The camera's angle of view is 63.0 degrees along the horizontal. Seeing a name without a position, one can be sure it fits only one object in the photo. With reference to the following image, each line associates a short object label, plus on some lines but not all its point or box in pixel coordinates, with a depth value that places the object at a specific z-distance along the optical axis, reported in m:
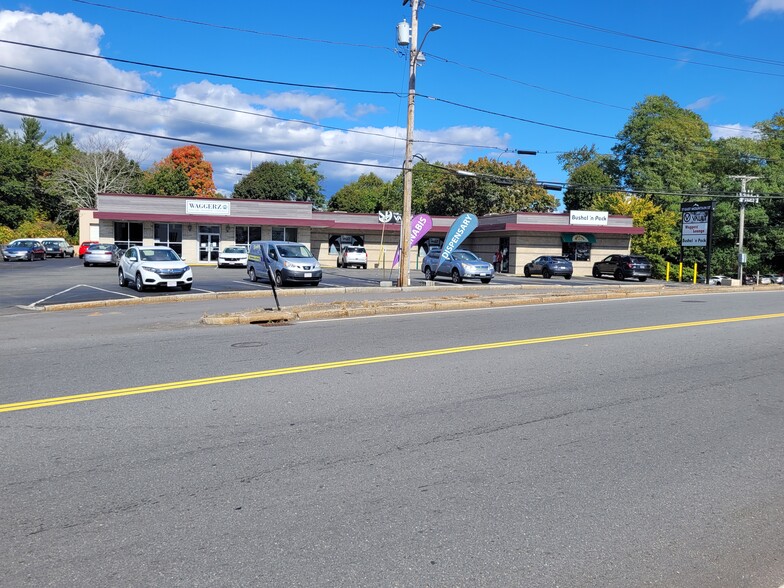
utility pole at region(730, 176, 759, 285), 44.99
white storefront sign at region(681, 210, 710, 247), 36.41
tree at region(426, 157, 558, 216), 65.06
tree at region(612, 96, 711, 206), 63.38
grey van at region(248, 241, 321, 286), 24.94
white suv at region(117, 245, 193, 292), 21.20
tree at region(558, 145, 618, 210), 68.06
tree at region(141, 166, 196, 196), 68.38
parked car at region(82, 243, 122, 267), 36.56
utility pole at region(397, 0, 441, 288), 24.23
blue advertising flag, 28.23
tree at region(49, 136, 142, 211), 62.75
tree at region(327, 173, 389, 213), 88.69
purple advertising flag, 27.33
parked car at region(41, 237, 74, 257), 50.44
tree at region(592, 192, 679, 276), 51.78
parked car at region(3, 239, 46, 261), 43.69
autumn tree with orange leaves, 78.56
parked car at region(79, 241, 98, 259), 47.78
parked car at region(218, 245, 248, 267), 38.81
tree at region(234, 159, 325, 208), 81.25
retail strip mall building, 43.03
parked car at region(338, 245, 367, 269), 43.03
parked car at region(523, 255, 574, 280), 40.19
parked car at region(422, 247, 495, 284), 30.27
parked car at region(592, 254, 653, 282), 40.84
